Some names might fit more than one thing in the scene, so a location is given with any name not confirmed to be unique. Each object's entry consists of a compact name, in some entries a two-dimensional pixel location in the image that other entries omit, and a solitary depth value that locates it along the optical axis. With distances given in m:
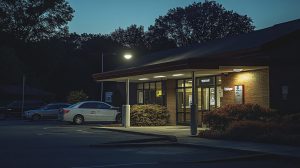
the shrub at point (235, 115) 22.77
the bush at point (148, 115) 31.59
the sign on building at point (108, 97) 44.60
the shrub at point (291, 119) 21.34
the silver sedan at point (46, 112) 42.47
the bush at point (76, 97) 49.28
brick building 24.41
